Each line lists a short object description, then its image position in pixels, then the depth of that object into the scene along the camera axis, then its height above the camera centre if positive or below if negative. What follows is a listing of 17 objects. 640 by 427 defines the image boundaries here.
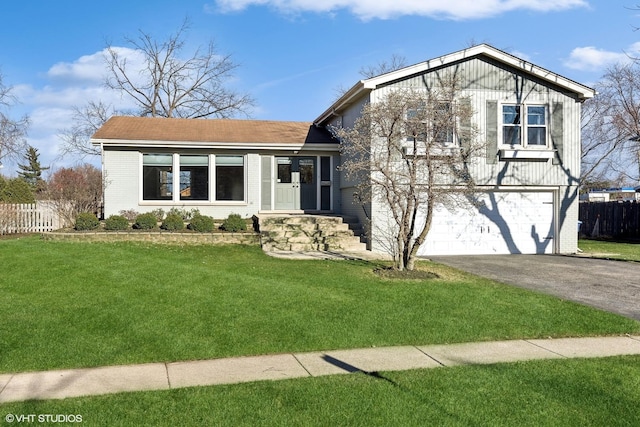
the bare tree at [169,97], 34.00 +7.54
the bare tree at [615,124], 27.42 +4.97
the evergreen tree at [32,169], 61.00 +4.69
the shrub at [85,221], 14.97 -0.40
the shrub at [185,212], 16.79 -0.13
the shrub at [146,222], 15.30 -0.42
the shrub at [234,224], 15.26 -0.47
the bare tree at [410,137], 10.90 +1.58
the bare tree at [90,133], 33.00 +4.95
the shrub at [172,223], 15.27 -0.45
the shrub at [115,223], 15.13 -0.46
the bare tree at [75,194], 16.94 +0.45
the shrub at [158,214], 16.61 -0.20
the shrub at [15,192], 23.80 +0.76
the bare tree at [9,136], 31.42 +4.49
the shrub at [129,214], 16.55 -0.20
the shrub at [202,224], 15.19 -0.47
